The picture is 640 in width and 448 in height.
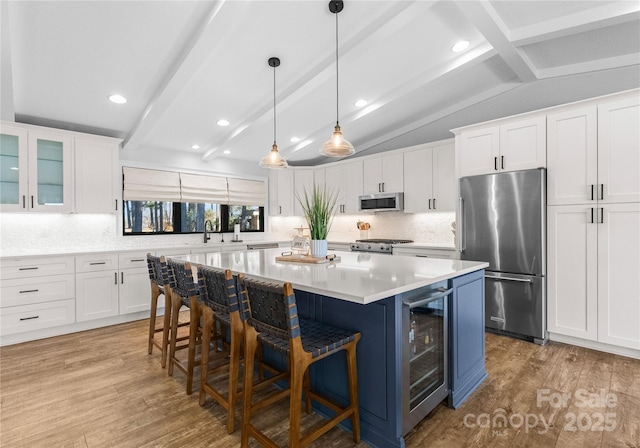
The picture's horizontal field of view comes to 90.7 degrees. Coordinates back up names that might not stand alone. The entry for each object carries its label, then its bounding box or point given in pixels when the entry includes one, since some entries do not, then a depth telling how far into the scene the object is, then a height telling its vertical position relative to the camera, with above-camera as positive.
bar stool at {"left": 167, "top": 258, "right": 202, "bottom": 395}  2.30 -0.60
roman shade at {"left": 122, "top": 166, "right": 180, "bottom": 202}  4.64 +0.60
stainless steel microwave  5.07 +0.33
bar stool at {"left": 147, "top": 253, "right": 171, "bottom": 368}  2.67 -0.60
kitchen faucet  5.37 -0.11
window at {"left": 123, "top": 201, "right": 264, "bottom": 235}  4.80 +0.11
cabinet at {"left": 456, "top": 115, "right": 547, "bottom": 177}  3.29 +0.83
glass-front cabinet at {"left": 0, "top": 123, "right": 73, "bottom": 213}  3.56 +0.64
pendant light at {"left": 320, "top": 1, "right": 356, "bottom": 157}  2.70 +0.66
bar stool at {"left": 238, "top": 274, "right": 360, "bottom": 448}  1.50 -0.63
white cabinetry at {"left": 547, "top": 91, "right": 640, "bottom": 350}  2.81 -0.02
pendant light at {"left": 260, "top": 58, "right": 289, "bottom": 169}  3.23 +0.64
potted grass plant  2.64 -0.03
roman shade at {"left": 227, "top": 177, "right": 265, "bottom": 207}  5.83 +0.60
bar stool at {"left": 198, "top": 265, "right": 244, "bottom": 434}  1.84 -0.60
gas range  4.77 -0.36
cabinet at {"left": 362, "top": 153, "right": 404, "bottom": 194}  5.12 +0.81
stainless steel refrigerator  3.21 -0.26
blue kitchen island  1.67 -0.63
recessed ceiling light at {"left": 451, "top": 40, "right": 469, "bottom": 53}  3.13 +1.77
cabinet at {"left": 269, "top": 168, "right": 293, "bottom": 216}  6.27 +0.62
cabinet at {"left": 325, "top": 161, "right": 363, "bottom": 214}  5.71 +0.73
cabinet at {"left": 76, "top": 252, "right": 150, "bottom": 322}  3.77 -0.76
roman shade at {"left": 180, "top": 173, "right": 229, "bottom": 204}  5.24 +0.60
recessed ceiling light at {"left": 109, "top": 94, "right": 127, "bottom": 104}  3.37 +1.36
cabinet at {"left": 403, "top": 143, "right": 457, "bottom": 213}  4.51 +0.64
